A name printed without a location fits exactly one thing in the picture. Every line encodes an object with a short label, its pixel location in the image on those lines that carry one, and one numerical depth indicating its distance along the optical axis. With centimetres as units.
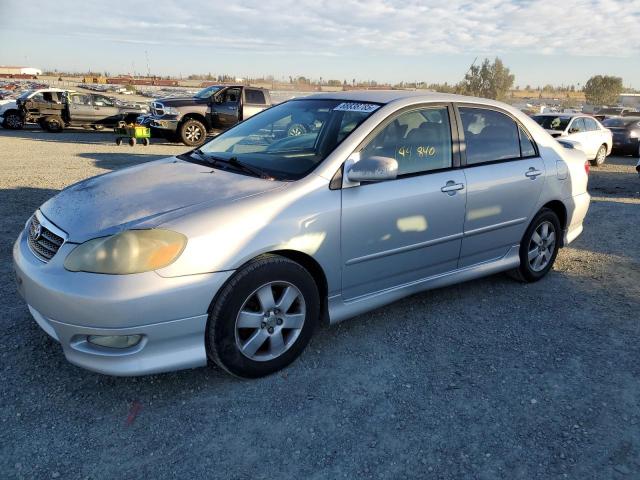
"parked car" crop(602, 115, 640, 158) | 1553
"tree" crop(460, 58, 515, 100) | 6688
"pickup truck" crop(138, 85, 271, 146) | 1479
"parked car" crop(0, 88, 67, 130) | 1836
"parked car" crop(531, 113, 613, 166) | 1251
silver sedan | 251
